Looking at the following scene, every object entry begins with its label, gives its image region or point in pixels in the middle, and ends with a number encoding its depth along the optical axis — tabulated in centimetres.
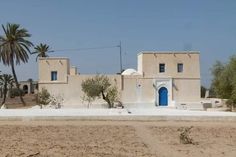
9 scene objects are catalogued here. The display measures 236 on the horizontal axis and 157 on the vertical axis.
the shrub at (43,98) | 4066
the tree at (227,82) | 3434
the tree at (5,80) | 7209
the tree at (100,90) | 3950
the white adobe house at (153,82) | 4188
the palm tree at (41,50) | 6575
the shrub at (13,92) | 8142
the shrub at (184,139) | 1451
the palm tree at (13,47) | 5088
